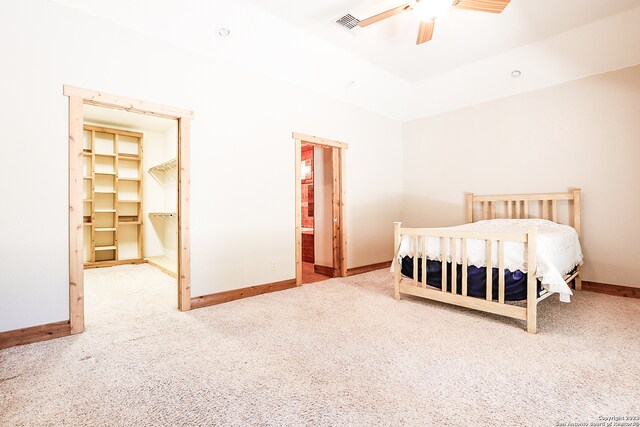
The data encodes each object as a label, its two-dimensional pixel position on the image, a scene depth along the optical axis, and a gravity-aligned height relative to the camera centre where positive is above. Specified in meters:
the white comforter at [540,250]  2.48 -0.33
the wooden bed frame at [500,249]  2.51 -0.31
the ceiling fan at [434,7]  2.46 +1.70
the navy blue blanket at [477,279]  2.61 -0.59
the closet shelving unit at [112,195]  5.64 +0.44
